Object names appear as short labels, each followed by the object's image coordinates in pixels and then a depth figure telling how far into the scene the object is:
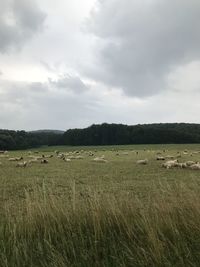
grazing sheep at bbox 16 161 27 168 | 14.28
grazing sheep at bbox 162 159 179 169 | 12.41
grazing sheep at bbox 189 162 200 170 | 12.07
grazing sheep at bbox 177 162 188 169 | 12.67
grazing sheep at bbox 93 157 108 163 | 15.88
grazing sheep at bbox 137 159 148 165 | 14.24
